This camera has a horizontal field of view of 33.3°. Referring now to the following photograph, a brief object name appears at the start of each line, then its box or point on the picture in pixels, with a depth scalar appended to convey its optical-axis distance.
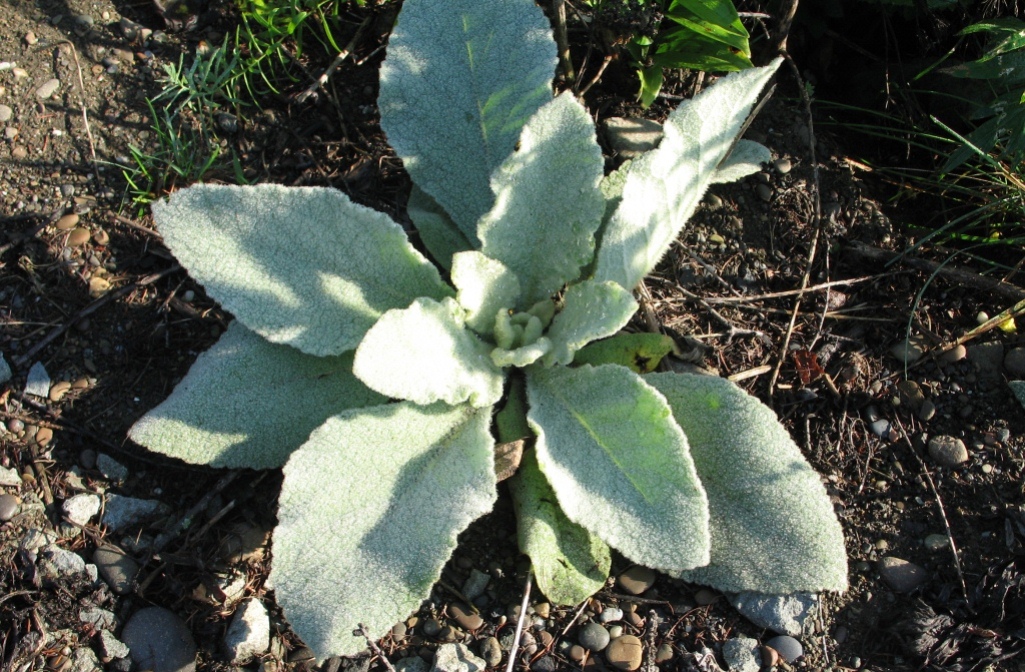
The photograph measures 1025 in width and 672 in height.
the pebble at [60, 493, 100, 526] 1.04
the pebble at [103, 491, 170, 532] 1.05
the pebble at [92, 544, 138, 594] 1.03
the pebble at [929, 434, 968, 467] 1.09
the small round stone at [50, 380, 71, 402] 1.08
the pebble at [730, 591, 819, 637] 1.03
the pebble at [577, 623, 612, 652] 1.02
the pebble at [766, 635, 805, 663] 1.02
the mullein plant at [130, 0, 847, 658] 0.98
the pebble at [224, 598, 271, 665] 1.01
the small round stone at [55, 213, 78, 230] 1.12
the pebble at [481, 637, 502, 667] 1.02
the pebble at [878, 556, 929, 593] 1.05
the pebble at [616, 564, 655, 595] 1.04
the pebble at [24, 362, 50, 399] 1.08
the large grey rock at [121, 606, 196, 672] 1.00
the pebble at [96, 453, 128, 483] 1.06
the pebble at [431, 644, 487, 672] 1.01
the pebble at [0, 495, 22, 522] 1.04
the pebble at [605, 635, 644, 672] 1.02
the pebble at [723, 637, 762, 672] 1.02
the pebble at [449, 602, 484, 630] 1.03
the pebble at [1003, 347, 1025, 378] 1.12
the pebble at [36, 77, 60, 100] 1.15
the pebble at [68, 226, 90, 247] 1.12
